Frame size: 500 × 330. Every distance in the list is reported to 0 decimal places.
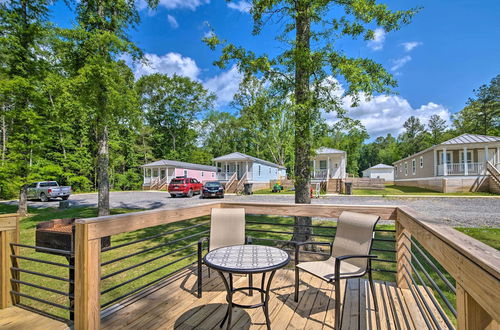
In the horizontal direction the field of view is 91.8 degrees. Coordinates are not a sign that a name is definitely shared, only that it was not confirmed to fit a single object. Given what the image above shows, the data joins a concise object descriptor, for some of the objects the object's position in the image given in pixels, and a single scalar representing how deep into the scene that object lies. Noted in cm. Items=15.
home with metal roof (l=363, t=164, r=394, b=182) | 4025
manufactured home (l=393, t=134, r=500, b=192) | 1609
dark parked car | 1683
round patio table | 194
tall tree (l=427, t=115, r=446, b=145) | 4016
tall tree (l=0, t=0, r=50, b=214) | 874
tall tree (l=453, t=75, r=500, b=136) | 2936
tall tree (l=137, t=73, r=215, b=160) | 3506
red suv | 1758
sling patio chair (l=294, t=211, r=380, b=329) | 228
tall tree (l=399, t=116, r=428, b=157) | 4197
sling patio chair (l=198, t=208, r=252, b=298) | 298
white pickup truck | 1526
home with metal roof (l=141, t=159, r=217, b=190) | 2642
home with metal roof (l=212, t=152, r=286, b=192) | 2328
